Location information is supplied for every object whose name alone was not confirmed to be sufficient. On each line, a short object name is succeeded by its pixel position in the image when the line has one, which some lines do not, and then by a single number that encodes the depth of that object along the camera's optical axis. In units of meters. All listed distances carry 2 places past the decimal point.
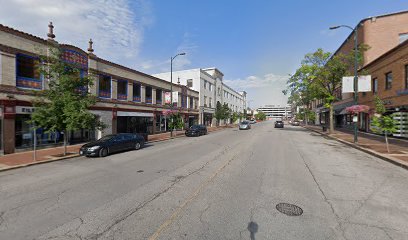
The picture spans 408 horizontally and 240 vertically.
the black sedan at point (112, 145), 11.52
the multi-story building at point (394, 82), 17.64
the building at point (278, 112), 191.88
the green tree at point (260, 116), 116.61
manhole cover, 4.55
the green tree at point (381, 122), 11.44
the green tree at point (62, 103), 11.05
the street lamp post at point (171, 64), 23.26
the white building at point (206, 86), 39.66
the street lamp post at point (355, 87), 15.61
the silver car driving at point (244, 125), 37.56
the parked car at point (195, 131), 24.65
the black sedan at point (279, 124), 43.00
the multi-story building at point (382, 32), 26.69
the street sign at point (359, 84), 16.95
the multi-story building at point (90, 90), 12.41
